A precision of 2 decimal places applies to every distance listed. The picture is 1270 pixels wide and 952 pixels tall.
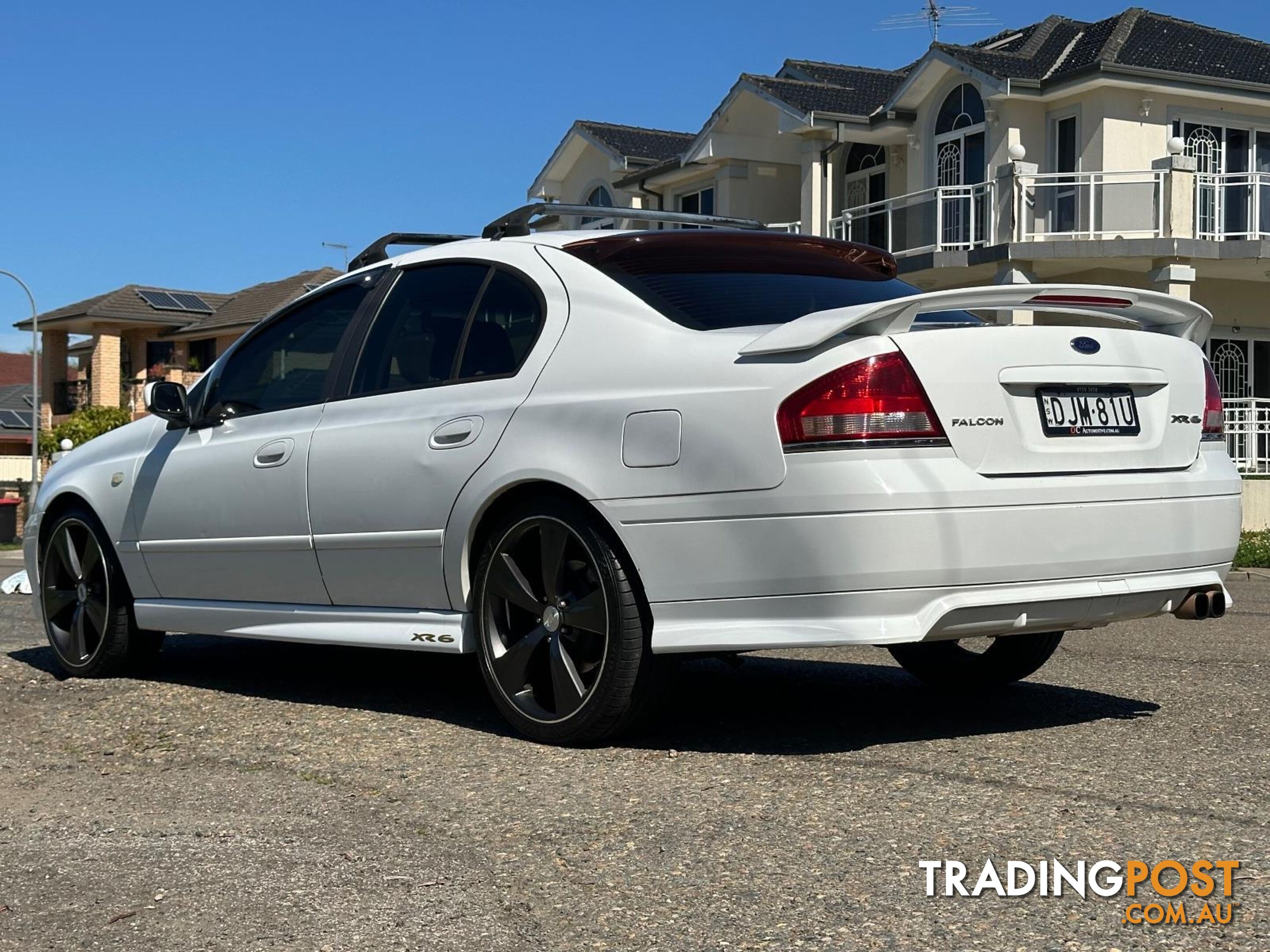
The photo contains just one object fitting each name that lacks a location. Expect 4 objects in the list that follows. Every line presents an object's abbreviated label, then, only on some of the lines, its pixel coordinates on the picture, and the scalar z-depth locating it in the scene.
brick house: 57.25
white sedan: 4.32
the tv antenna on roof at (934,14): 33.22
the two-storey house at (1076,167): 24.94
